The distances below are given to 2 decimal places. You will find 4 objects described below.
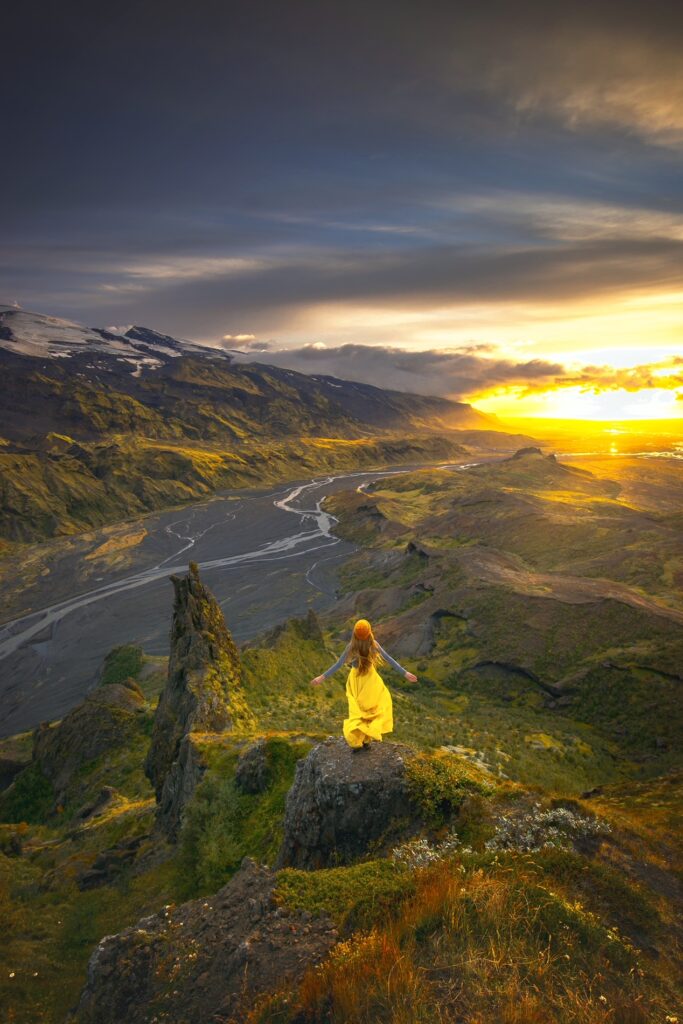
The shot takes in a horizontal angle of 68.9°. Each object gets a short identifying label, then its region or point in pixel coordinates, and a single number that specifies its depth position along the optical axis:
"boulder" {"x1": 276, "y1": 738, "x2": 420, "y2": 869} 9.75
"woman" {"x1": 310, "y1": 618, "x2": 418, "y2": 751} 10.07
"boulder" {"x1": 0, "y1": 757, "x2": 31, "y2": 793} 35.38
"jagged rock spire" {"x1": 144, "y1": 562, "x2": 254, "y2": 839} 18.17
